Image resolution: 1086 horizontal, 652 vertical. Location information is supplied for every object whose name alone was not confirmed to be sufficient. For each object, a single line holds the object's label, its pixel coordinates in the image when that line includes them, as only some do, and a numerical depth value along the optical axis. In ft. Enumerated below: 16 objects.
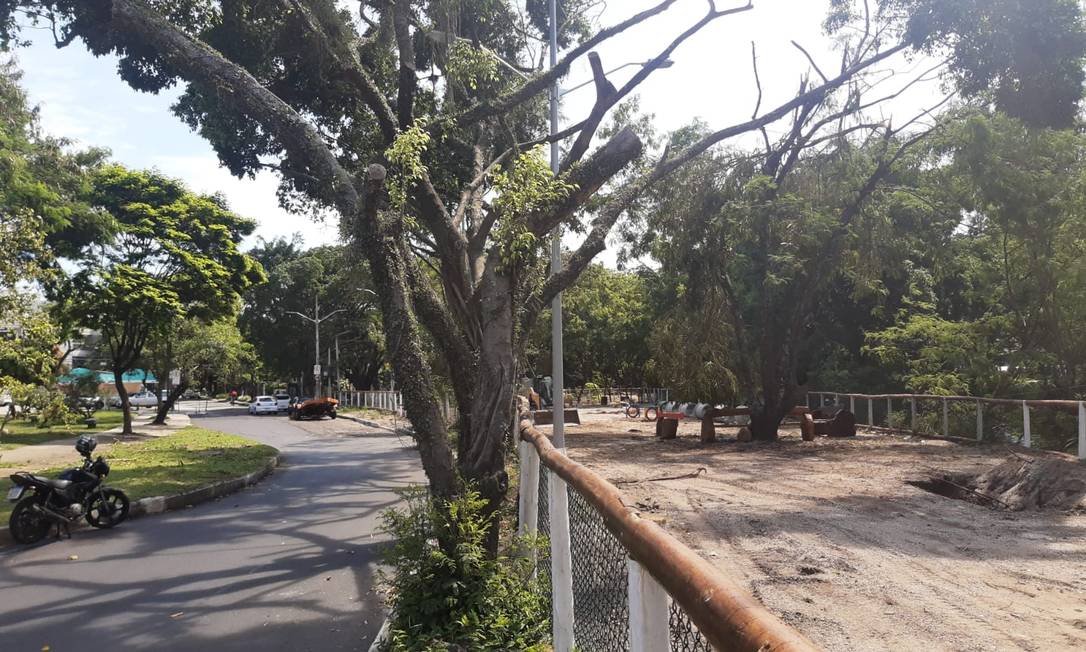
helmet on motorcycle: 35.19
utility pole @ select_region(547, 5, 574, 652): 11.90
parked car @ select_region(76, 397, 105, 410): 111.11
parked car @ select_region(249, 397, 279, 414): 175.83
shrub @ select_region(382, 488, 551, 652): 15.38
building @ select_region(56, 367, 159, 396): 161.27
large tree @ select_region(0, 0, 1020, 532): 20.79
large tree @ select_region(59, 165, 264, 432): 76.13
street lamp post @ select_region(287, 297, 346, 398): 162.88
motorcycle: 31.14
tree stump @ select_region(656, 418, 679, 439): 74.38
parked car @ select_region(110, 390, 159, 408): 197.77
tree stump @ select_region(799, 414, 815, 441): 68.13
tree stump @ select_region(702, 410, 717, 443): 70.23
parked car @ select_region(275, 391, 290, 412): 179.96
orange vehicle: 140.67
